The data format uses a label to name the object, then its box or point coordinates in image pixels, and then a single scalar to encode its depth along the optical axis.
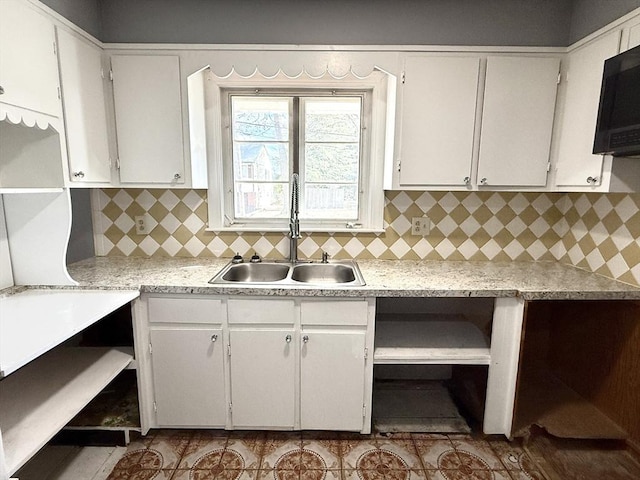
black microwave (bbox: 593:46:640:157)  1.39
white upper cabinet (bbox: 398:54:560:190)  1.87
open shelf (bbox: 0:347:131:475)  1.21
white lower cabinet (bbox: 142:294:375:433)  1.73
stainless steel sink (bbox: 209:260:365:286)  2.11
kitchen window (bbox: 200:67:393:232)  2.17
